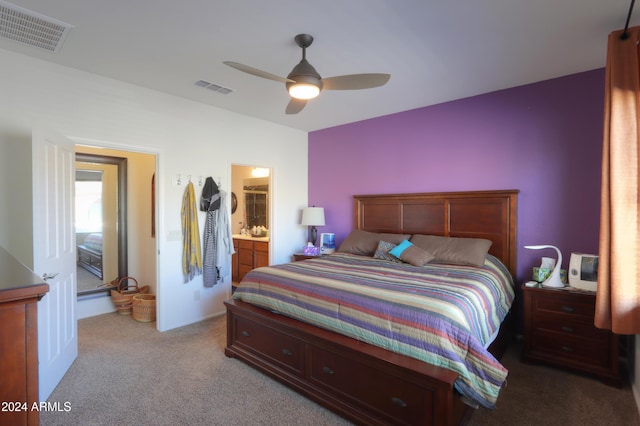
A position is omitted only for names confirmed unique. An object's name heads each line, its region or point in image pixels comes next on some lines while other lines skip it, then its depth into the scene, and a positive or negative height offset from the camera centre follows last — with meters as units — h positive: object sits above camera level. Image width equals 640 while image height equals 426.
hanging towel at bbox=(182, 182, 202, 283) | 3.85 -0.28
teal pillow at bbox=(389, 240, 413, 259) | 3.54 -0.44
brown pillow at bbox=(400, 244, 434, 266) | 3.31 -0.49
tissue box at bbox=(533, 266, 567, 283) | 3.01 -0.61
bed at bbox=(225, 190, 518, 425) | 1.81 -0.88
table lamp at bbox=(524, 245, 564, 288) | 2.87 -0.63
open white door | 2.31 -0.33
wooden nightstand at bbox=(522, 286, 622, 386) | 2.57 -1.05
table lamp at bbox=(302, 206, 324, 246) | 4.83 -0.12
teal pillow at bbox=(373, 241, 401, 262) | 3.65 -0.48
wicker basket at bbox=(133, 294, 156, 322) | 3.93 -1.21
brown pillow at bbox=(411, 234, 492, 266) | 3.23 -0.42
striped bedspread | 1.81 -0.67
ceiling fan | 2.21 +0.88
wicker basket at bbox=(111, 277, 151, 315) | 4.19 -1.13
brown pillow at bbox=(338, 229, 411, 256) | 3.97 -0.41
